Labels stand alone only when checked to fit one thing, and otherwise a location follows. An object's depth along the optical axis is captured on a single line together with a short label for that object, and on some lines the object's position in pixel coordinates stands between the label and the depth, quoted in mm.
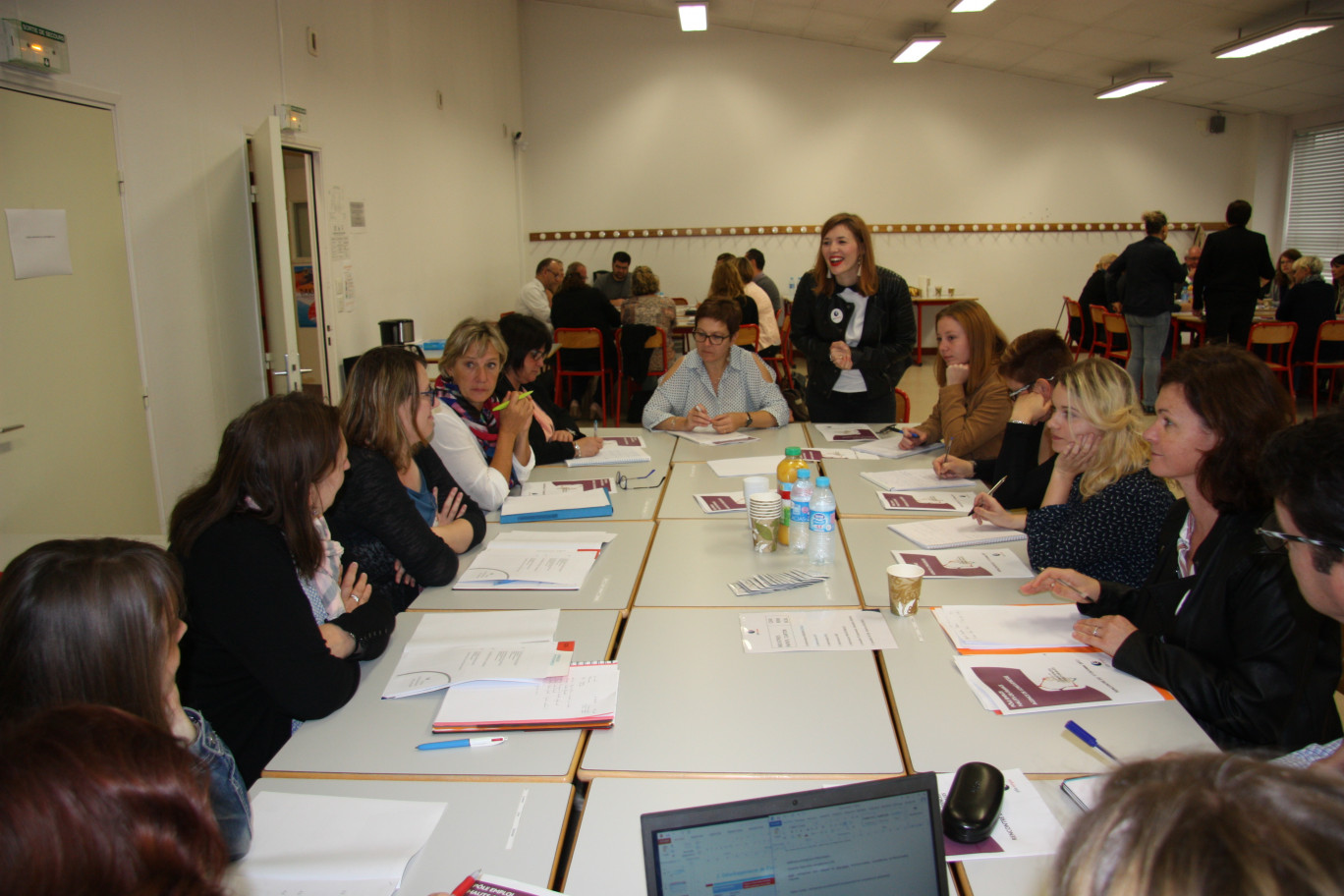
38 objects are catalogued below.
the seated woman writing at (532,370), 3582
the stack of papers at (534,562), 2146
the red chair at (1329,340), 6551
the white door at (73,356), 2943
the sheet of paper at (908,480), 2971
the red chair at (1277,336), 6469
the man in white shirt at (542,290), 8258
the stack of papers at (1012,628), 1735
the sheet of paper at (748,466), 3191
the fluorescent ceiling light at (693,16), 7348
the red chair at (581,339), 6867
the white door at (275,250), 3928
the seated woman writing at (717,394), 3926
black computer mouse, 1141
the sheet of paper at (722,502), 2756
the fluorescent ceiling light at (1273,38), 6465
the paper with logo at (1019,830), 1142
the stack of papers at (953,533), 2381
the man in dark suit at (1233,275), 6883
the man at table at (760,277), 8031
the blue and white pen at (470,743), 1430
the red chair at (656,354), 7301
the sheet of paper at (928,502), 2715
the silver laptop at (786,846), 890
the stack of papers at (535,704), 1462
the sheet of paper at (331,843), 1115
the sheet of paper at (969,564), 2152
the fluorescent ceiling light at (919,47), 8086
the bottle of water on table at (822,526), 2170
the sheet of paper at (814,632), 1767
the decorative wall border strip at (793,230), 10141
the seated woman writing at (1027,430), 2805
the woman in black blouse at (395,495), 2152
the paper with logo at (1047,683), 1514
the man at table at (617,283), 9383
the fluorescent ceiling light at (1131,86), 8539
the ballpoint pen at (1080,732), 1390
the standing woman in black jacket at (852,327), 3914
